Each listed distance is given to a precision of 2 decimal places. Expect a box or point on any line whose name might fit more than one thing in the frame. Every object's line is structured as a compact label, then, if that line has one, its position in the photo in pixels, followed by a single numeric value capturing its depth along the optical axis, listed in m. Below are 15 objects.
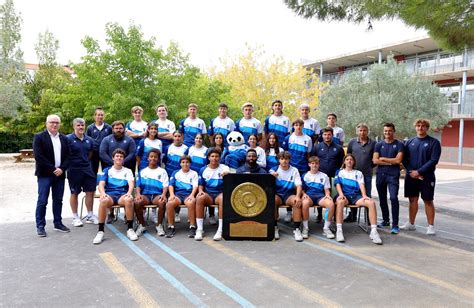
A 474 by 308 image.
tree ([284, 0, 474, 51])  4.95
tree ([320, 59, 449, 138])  19.06
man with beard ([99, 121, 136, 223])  6.56
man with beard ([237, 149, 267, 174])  5.91
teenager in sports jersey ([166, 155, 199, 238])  5.79
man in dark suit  5.78
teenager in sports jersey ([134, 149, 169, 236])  5.87
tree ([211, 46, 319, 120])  24.33
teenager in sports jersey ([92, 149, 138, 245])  5.57
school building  26.61
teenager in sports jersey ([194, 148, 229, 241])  5.90
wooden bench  20.75
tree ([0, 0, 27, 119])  27.12
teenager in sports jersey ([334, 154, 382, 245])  5.70
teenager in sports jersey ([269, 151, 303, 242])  5.91
